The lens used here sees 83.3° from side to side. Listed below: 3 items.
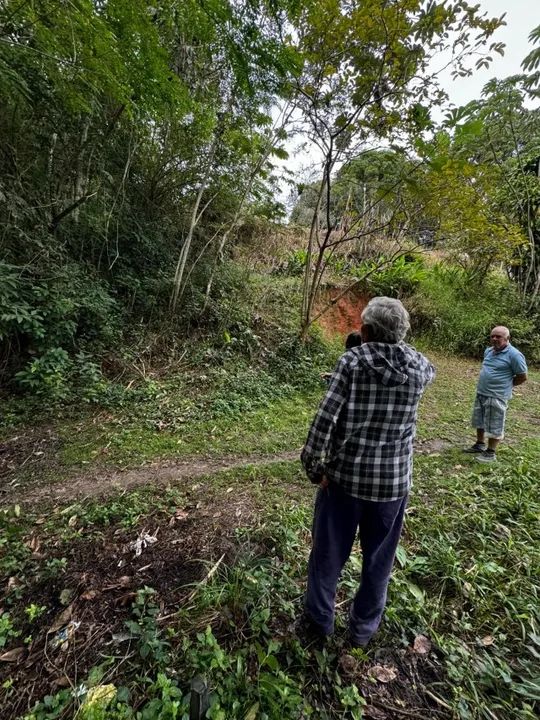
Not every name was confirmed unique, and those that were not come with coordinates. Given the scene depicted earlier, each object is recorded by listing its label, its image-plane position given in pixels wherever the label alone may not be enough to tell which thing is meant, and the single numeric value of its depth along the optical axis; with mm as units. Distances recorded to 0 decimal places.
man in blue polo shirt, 3643
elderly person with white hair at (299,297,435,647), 1445
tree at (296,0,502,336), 3680
